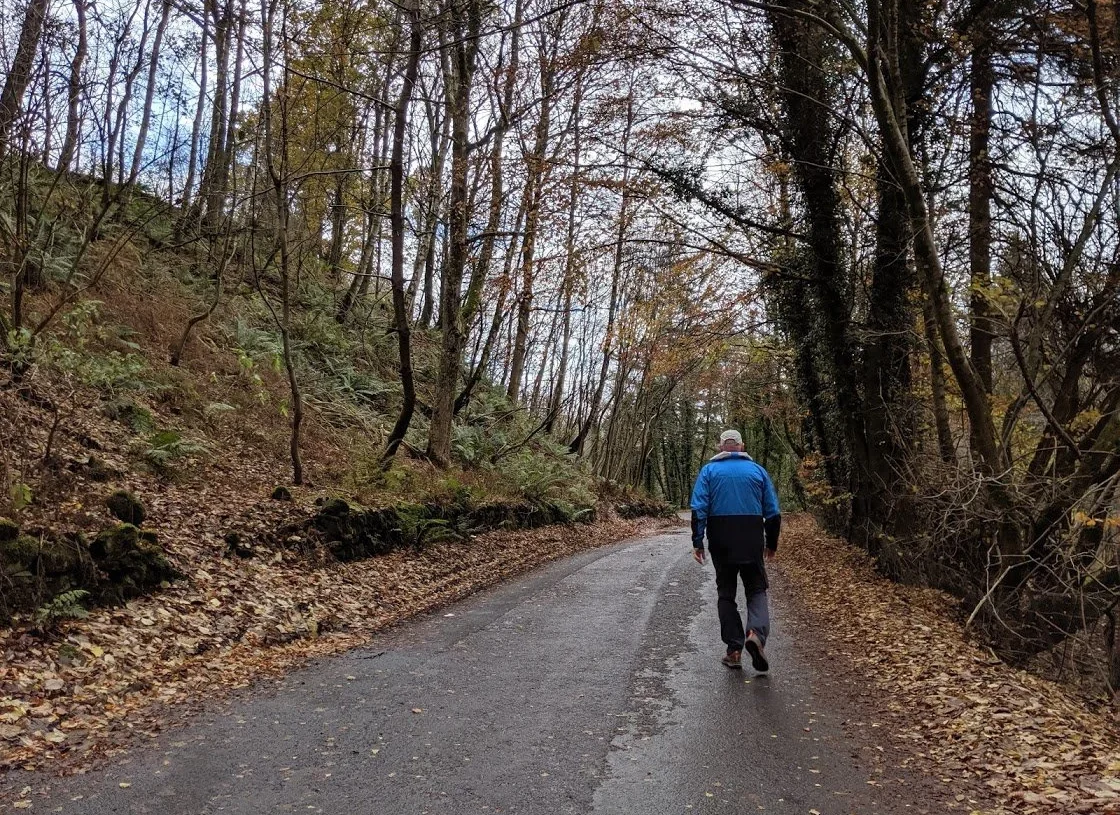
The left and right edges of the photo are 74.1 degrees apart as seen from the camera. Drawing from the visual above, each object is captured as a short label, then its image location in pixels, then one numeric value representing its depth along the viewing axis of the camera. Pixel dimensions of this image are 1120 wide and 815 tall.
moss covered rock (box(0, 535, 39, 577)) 5.52
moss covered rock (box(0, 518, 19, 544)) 5.55
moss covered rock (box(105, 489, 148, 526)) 7.02
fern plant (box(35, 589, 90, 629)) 5.52
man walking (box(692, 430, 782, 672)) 6.53
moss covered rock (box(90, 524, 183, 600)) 6.33
